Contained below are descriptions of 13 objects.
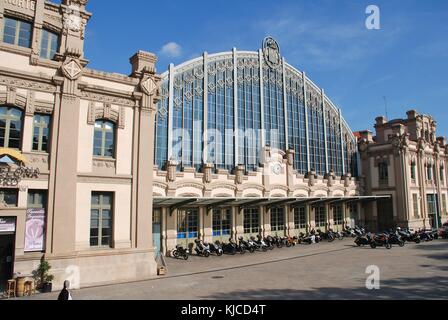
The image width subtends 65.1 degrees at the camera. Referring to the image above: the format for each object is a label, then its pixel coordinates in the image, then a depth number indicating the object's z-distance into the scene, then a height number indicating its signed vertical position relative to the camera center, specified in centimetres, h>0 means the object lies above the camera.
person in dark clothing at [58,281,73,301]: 988 -236
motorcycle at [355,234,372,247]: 2993 -279
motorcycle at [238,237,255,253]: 2806 -293
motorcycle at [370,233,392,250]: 2843 -273
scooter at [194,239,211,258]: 2576 -296
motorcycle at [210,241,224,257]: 2637 -301
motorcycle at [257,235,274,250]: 2998 -279
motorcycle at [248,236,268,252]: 2871 -294
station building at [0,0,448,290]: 1570 +298
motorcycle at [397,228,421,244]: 3209 -264
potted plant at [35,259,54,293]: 1502 -284
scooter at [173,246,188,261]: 2468 -306
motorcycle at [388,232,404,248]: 2958 -271
